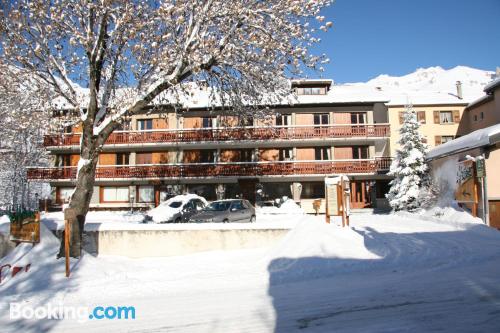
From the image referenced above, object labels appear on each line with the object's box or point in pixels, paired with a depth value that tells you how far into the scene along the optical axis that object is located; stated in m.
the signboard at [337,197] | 13.98
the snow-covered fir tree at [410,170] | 24.41
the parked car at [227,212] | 17.17
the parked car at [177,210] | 19.78
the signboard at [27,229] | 10.72
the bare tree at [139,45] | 10.47
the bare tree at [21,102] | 11.35
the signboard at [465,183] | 17.44
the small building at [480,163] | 16.23
